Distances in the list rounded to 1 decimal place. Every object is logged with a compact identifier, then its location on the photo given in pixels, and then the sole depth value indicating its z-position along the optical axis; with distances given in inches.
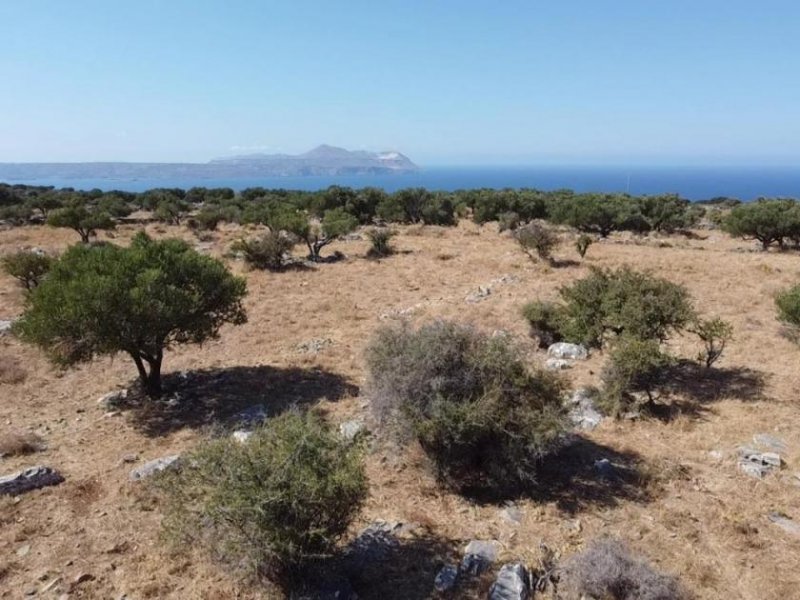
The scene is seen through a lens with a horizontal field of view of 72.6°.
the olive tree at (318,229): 1191.6
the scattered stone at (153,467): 368.2
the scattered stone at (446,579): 263.9
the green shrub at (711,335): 508.7
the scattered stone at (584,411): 434.7
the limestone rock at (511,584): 251.8
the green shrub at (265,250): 1086.4
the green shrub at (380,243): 1235.2
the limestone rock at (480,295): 832.3
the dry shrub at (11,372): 553.0
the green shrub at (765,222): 1245.7
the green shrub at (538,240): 1087.0
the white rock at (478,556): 275.7
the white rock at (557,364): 552.8
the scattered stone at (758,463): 354.0
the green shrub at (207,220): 1568.7
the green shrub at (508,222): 1589.6
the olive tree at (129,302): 455.2
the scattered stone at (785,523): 301.4
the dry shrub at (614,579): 242.4
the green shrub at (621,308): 504.7
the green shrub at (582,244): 1080.8
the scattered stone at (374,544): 285.1
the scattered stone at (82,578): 272.4
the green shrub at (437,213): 1807.3
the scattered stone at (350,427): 406.6
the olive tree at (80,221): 1302.9
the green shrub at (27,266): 832.3
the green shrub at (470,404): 333.7
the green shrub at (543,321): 629.6
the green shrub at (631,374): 438.0
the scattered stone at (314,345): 644.3
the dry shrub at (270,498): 239.1
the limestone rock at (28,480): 350.3
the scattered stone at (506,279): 936.3
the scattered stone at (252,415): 455.6
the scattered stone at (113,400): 498.6
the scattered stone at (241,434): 396.8
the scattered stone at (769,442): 385.7
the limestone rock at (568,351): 579.5
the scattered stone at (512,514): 317.7
